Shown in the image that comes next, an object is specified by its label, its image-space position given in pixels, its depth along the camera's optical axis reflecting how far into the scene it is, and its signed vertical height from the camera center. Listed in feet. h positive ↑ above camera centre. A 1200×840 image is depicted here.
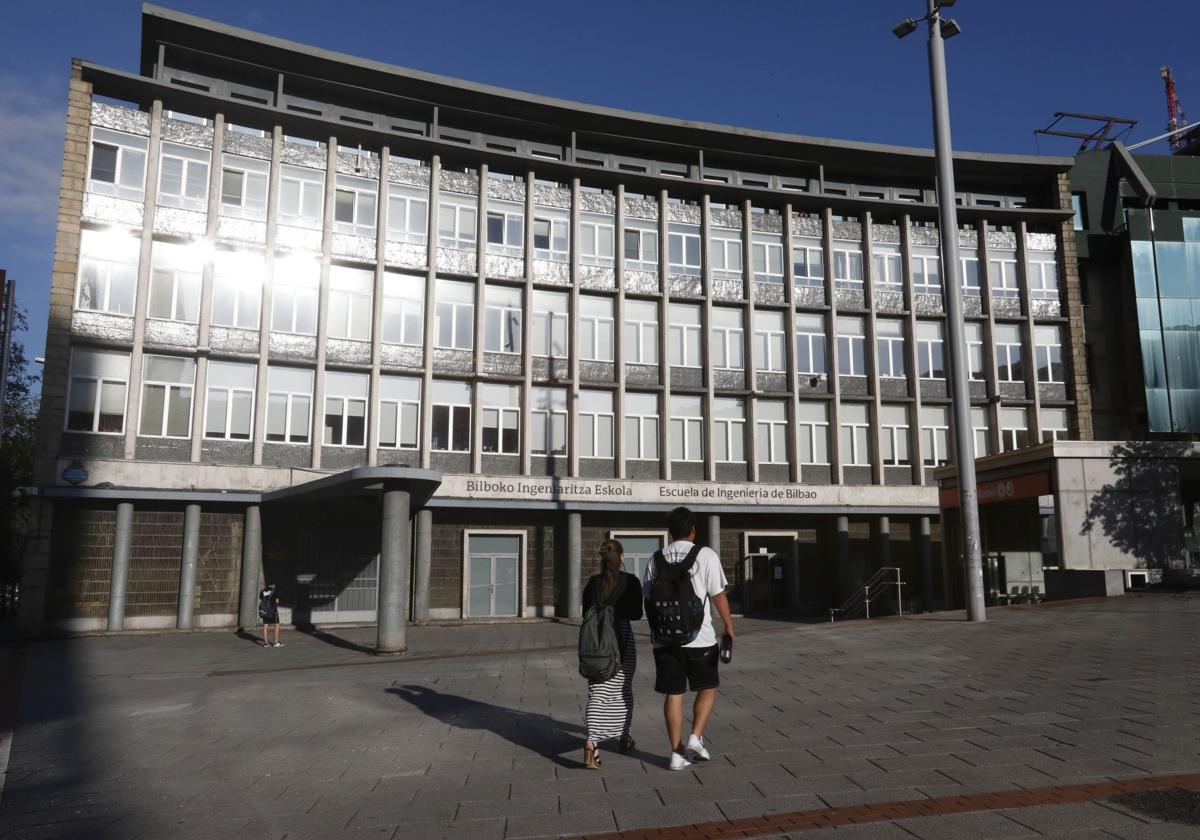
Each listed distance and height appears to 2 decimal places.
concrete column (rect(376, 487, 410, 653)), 54.90 -1.75
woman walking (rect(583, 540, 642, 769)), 20.21 -3.10
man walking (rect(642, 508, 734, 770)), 19.21 -2.04
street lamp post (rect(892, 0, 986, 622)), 53.21 +17.19
